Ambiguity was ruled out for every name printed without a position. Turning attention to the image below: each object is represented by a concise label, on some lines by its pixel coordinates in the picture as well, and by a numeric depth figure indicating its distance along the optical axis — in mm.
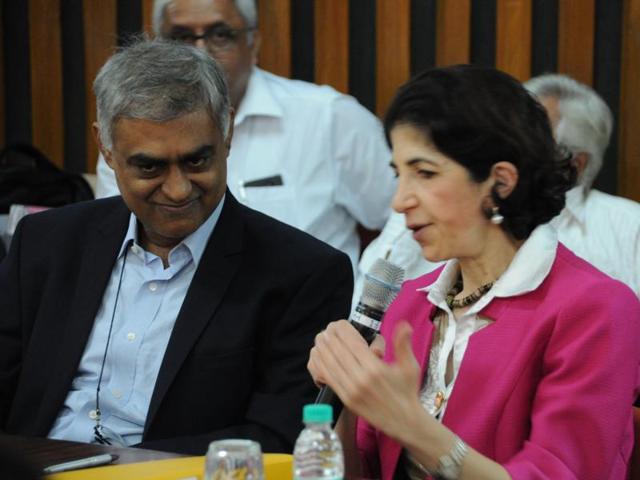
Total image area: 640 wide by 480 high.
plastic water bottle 5099
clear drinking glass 4961
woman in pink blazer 5382
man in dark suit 5695
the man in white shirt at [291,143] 6612
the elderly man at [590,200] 6414
